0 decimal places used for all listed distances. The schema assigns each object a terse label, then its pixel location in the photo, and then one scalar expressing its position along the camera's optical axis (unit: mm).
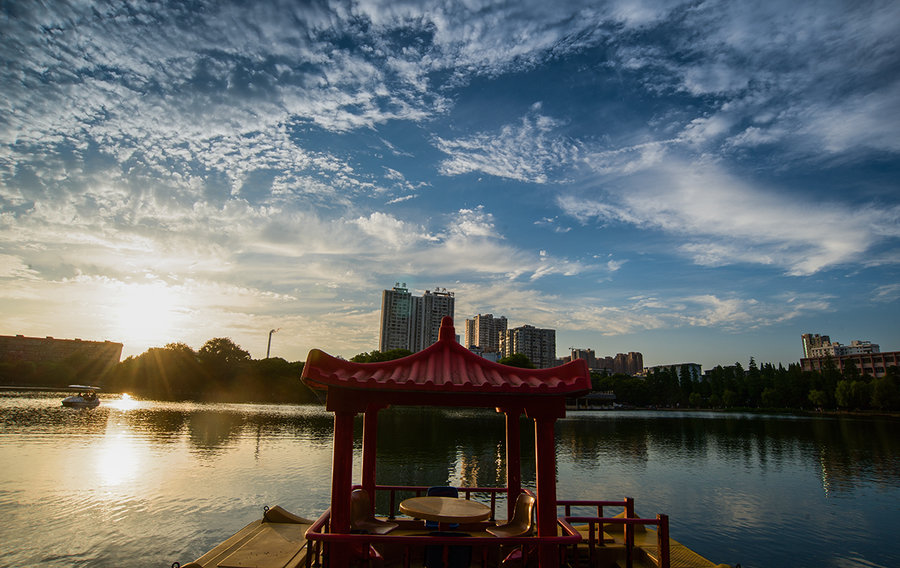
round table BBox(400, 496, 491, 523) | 7250
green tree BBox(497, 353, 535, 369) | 94875
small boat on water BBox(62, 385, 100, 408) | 59719
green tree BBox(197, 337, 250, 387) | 99438
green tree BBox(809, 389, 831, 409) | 97625
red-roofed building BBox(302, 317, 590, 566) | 6715
